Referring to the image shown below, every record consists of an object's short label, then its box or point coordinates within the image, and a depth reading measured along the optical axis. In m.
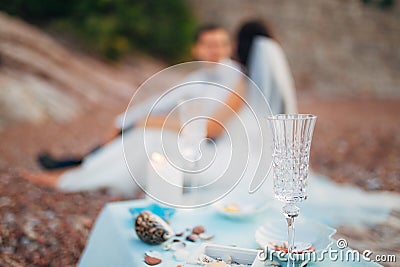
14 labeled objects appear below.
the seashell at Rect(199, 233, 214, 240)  1.34
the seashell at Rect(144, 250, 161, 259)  1.21
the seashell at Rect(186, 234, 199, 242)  1.32
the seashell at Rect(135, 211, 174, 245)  1.28
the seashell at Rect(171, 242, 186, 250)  1.26
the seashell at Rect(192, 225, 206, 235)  1.38
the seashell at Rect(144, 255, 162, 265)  1.17
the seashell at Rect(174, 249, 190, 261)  1.20
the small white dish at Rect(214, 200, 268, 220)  1.48
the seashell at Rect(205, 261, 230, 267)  1.13
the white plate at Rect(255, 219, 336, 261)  1.26
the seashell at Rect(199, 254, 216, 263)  1.18
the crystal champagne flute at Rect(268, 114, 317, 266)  1.12
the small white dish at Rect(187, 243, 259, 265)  1.18
